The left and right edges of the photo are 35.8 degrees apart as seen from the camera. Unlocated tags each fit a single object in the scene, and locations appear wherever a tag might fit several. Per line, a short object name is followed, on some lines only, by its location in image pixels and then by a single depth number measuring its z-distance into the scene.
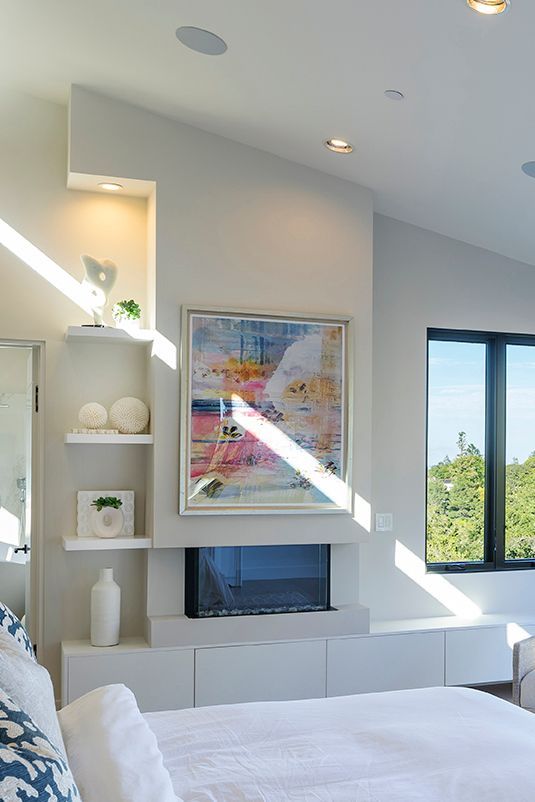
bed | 1.83
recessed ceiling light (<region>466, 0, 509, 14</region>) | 2.62
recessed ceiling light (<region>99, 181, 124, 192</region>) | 4.31
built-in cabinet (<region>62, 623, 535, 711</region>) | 4.07
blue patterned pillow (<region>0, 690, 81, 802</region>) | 1.20
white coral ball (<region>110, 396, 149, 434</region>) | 4.32
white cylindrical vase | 4.19
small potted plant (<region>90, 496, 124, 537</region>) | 4.32
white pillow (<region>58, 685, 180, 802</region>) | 1.78
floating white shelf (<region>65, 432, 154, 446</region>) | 4.21
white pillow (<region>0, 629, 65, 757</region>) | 1.70
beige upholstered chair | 3.82
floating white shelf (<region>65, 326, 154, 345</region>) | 4.19
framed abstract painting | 4.27
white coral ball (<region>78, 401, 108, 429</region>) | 4.29
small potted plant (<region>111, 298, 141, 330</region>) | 4.31
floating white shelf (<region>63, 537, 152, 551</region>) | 4.20
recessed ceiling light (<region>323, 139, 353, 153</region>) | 4.11
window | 5.20
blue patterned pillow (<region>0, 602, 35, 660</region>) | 2.10
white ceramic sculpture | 4.29
